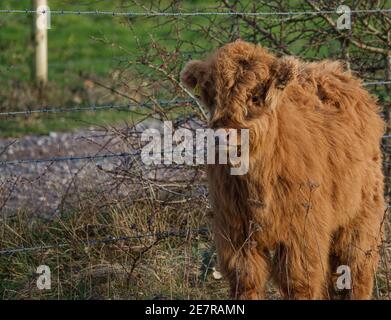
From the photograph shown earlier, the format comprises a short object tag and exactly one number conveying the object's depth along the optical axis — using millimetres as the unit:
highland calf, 11344
